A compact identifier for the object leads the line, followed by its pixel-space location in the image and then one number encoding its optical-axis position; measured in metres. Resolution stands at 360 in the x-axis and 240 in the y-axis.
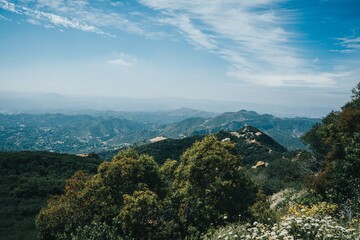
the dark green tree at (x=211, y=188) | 17.67
